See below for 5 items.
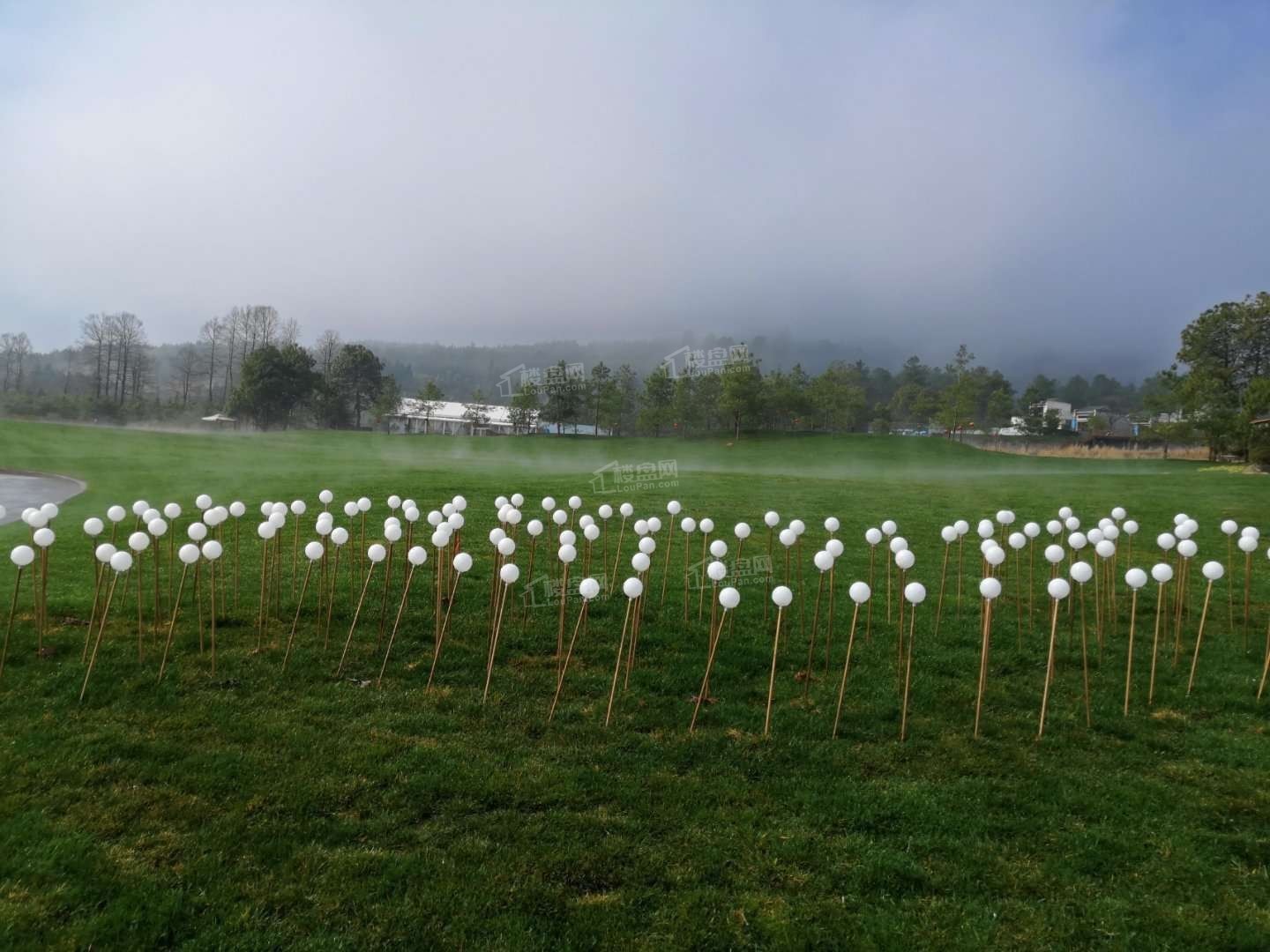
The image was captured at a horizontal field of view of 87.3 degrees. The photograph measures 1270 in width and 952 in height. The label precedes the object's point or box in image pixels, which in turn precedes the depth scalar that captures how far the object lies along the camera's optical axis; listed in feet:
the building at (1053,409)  186.80
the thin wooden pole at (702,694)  14.87
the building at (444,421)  198.70
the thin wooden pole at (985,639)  14.55
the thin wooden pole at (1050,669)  14.76
